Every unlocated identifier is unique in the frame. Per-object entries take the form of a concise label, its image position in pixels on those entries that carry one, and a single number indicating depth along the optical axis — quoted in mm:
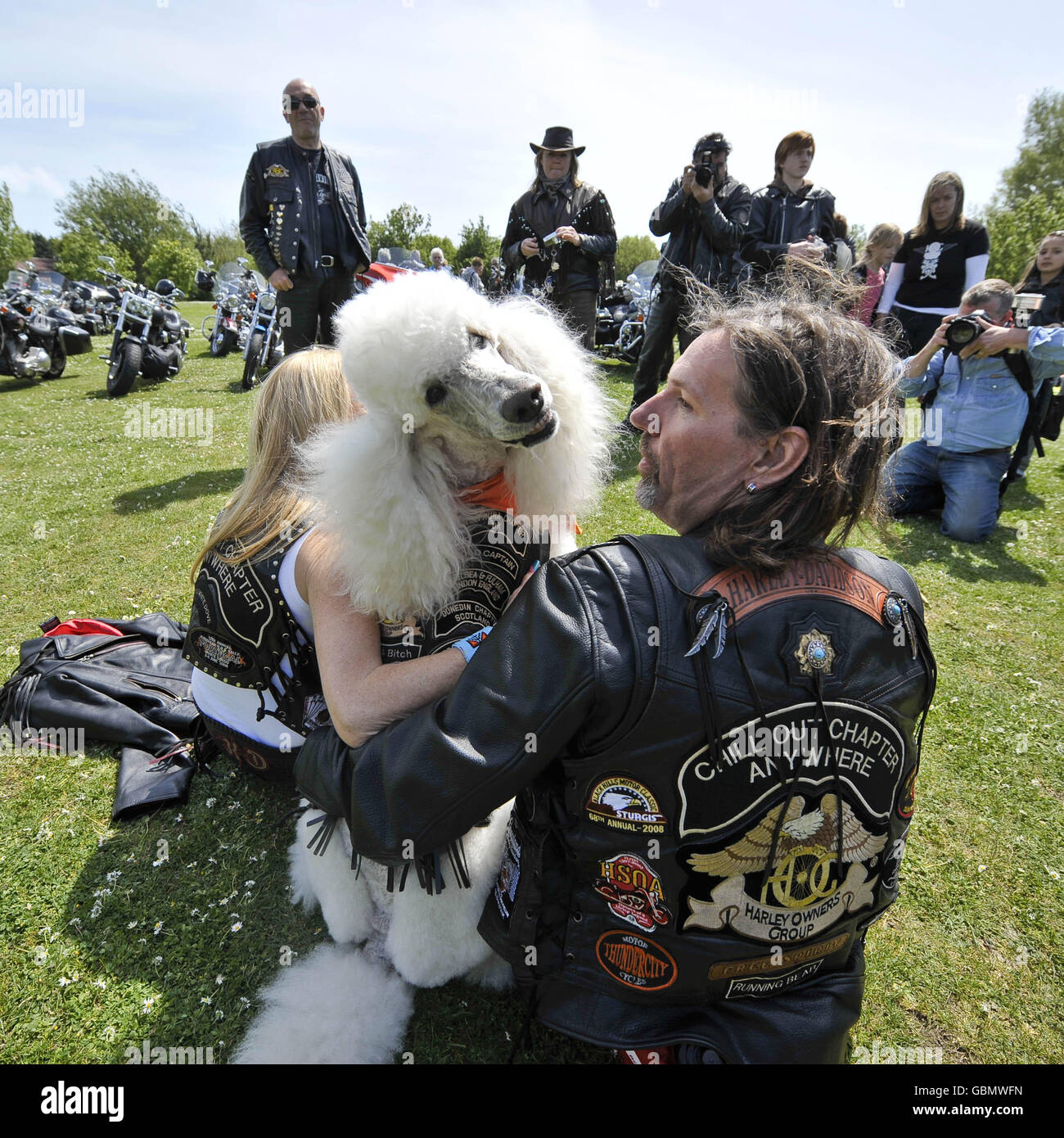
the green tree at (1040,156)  27375
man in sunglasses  5012
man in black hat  5820
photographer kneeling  4828
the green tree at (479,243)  39625
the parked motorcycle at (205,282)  13227
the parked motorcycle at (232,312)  15156
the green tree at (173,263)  36875
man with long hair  1091
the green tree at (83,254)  39719
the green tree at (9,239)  33219
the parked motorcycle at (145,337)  10367
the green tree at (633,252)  54125
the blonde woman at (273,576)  1898
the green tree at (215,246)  48812
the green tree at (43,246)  46841
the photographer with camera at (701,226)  5129
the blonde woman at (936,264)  5562
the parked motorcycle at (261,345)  10438
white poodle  1460
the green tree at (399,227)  45781
